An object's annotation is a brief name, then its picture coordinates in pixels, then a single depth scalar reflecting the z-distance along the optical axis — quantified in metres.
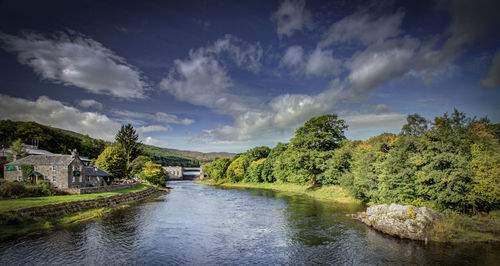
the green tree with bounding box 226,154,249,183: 100.50
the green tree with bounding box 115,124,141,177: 80.69
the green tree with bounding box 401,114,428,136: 46.66
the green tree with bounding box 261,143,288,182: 83.98
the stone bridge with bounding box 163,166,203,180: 165.38
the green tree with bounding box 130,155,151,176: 74.56
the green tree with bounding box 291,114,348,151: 58.66
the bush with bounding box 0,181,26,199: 30.79
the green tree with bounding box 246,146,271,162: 106.67
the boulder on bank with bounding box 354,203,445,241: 21.73
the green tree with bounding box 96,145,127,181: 61.38
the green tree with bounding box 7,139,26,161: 51.03
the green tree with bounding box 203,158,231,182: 110.87
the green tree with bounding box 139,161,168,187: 73.50
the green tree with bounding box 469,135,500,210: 22.91
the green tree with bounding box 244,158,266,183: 89.88
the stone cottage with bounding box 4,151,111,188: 40.03
